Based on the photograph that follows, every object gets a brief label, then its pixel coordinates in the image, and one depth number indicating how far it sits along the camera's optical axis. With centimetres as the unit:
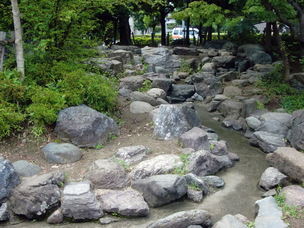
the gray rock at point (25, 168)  629
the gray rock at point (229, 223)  508
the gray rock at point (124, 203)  560
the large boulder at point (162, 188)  588
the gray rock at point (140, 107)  947
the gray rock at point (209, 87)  1381
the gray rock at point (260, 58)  1615
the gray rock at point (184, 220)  511
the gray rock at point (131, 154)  700
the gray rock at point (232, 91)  1321
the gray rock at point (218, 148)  798
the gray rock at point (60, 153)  682
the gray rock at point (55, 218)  546
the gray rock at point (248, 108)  1114
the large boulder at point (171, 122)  813
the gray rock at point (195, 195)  614
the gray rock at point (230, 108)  1141
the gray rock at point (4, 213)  544
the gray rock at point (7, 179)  569
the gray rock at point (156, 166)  651
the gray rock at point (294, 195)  574
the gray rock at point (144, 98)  1037
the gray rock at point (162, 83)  1243
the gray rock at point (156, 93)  1134
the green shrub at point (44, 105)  735
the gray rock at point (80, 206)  550
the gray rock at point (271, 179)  656
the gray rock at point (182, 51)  1850
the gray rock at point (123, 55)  1499
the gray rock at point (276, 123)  936
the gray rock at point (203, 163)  688
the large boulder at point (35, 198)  553
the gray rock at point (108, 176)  618
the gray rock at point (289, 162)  647
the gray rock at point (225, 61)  1684
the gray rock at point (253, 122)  991
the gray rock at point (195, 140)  762
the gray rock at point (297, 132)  824
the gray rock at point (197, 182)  634
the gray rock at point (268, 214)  522
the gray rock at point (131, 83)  1190
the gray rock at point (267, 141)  860
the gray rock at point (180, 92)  1332
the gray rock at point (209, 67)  1612
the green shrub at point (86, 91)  798
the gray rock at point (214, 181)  674
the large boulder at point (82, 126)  743
